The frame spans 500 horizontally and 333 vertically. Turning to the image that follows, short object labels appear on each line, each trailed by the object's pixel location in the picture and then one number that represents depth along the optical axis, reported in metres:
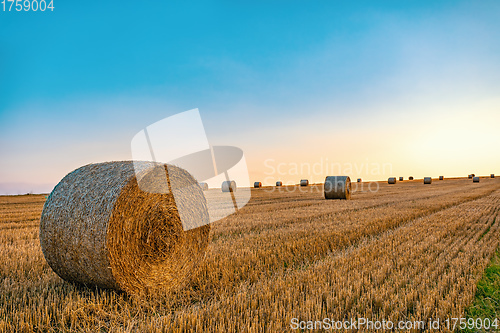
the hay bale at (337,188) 19.56
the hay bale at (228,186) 31.79
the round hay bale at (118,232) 4.09
